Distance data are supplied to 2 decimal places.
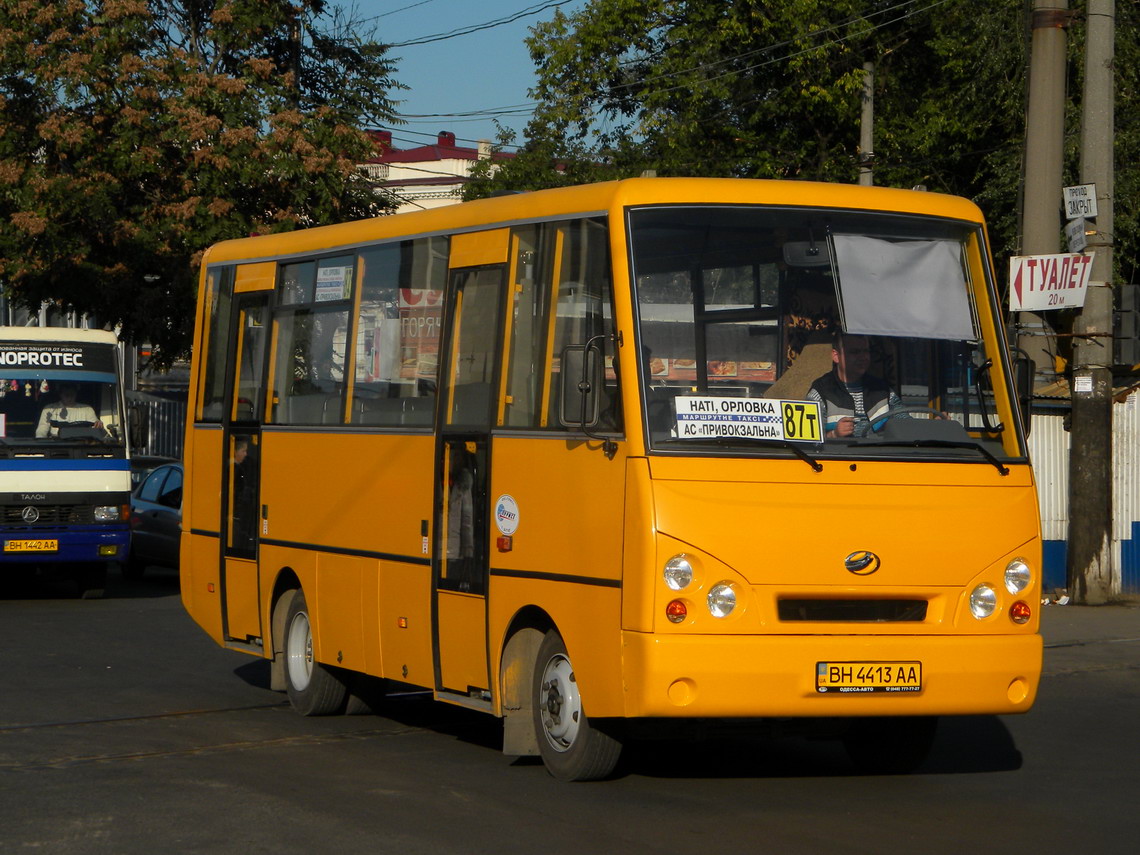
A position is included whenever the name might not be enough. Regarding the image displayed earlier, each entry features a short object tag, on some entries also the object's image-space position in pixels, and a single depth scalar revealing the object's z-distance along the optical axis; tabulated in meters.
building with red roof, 91.12
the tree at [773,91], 36.25
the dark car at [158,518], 22.47
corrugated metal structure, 20.09
